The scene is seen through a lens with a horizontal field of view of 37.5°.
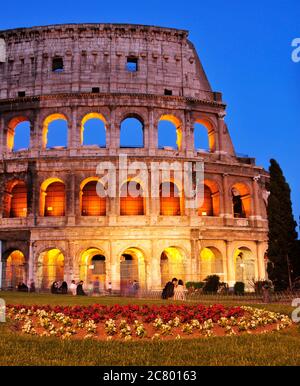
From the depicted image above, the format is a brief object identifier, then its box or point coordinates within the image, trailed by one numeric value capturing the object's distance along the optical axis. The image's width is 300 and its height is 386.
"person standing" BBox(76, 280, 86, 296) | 27.77
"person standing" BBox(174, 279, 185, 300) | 22.88
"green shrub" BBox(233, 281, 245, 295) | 29.51
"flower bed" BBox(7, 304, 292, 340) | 10.95
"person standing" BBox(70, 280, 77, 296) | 28.67
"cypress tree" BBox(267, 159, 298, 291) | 25.61
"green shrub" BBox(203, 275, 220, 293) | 29.71
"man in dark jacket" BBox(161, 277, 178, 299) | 23.33
